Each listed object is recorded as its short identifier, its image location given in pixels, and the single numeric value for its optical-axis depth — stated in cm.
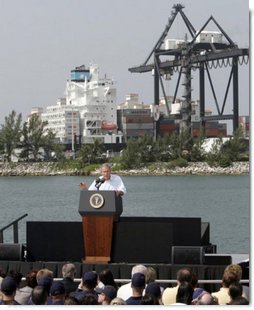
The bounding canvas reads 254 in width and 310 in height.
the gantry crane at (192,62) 18412
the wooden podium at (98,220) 1471
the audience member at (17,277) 1118
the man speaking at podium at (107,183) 1495
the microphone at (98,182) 1523
